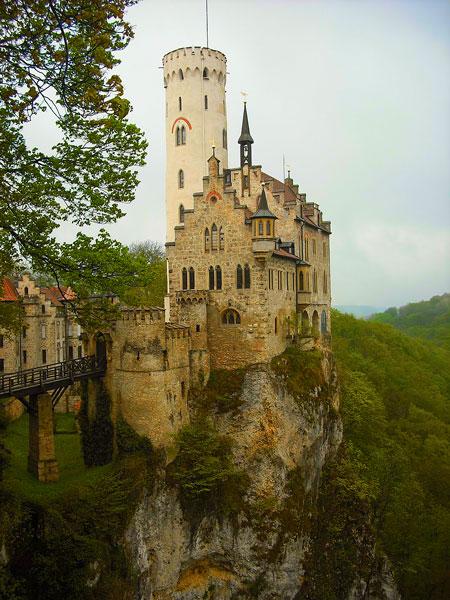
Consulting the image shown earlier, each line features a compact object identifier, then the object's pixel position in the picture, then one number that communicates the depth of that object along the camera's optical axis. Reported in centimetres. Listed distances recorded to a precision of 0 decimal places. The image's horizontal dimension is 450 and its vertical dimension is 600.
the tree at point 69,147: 1523
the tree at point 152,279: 1983
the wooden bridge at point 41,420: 2743
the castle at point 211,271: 3052
